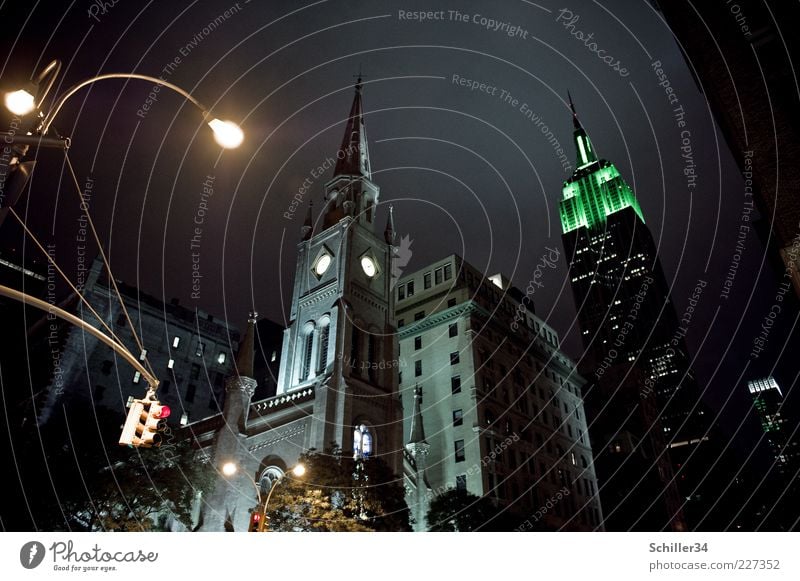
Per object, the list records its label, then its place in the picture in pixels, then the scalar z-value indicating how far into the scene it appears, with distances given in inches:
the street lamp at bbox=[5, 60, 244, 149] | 298.2
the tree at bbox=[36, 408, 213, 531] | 1282.0
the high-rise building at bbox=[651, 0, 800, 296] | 811.4
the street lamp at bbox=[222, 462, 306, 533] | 770.8
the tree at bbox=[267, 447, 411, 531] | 1157.1
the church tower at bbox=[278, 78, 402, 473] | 1603.1
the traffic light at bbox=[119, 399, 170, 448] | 418.3
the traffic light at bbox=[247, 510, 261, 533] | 767.1
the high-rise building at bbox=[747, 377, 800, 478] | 6387.8
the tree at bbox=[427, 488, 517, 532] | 1621.6
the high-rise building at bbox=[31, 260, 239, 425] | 2241.6
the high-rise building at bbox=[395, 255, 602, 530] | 2204.7
